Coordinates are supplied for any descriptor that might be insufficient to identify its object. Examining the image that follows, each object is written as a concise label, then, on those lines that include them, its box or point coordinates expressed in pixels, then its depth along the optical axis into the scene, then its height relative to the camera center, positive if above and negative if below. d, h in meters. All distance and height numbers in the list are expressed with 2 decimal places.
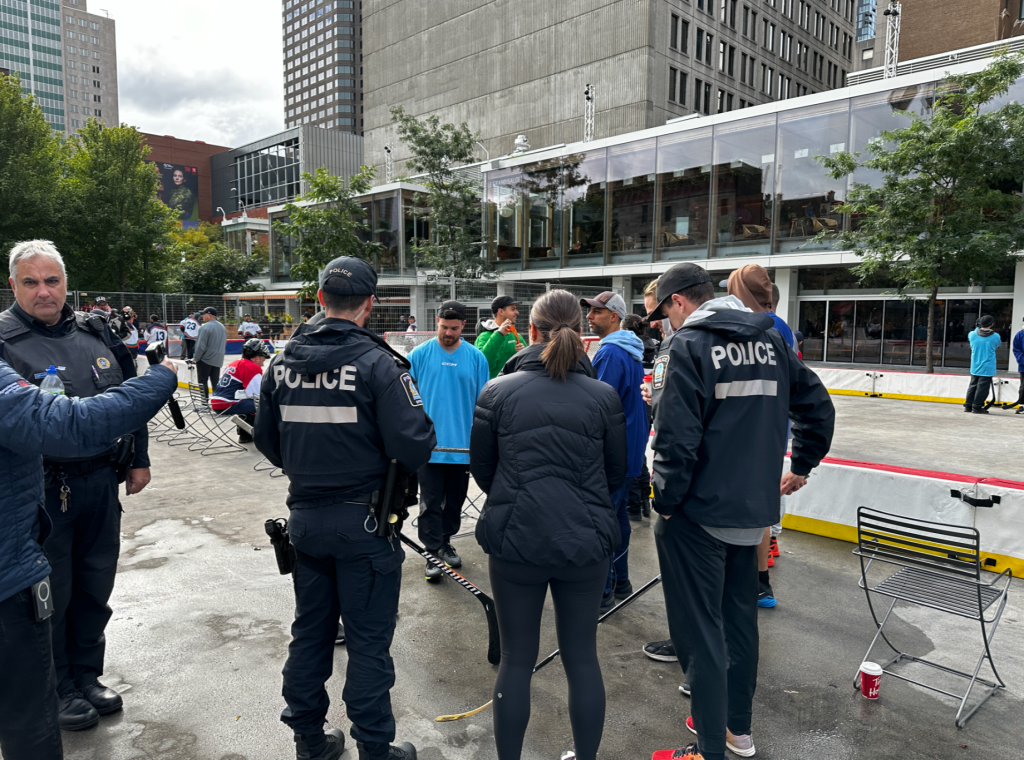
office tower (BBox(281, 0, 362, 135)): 119.12 +48.10
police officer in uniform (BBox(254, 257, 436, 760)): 2.52 -0.78
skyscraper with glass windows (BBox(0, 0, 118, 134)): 114.81 +48.22
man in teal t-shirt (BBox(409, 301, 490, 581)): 4.63 -0.76
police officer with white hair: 2.83 -0.85
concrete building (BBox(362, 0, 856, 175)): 38.19 +17.27
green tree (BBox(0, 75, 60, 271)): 28.30 +6.06
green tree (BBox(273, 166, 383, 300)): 24.53 +3.21
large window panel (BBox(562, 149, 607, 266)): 28.23 +4.78
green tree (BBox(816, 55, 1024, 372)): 16.11 +3.27
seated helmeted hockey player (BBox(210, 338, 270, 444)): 8.44 -1.13
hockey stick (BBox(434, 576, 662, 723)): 3.00 -1.86
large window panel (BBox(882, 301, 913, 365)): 21.86 -0.72
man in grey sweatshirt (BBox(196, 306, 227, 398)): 11.16 -0.76
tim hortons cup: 3.10 -1.80
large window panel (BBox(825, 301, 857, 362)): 23.06 -0.66
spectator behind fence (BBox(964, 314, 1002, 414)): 12.01 -0.98
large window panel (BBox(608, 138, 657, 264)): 26.72 +4.69
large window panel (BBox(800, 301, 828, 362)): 23.72 -0.61
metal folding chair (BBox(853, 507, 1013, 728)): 3.11 -1.33
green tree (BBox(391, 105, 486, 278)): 27.89 +5.05
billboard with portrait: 94.19 +18.50
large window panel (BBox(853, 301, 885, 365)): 22.52 -0.77
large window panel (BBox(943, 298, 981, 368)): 20.53 -0.51
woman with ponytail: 2.33 -0.77
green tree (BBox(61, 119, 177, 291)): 31.66 +4.79
